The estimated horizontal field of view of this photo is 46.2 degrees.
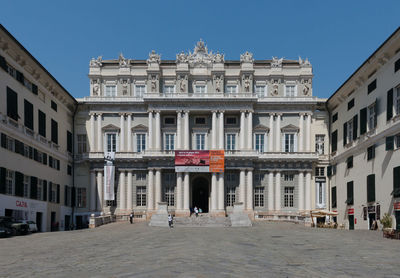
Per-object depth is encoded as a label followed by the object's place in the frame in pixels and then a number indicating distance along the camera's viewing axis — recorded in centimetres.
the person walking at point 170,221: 4775
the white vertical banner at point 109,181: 5684
